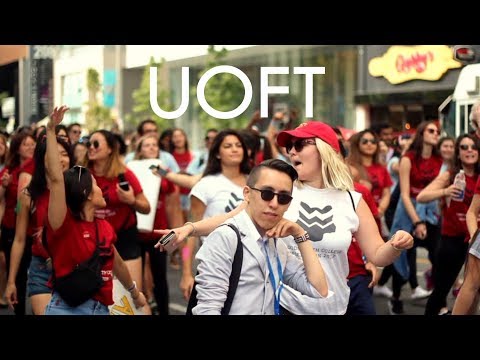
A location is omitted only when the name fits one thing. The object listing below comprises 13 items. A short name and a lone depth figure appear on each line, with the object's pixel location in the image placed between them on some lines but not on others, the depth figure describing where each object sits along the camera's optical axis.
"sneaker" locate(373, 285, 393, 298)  10.81
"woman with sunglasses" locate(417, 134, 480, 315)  8.22
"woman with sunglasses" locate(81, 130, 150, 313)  7.90
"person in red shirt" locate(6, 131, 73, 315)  6.47
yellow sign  28.25
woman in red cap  5.24
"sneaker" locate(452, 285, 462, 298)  10.37
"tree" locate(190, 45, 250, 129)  27.55
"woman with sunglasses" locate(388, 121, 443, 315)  10.01
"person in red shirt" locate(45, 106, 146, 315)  5.50
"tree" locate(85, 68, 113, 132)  36.47
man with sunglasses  4.35
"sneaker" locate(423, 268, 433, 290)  10.72
